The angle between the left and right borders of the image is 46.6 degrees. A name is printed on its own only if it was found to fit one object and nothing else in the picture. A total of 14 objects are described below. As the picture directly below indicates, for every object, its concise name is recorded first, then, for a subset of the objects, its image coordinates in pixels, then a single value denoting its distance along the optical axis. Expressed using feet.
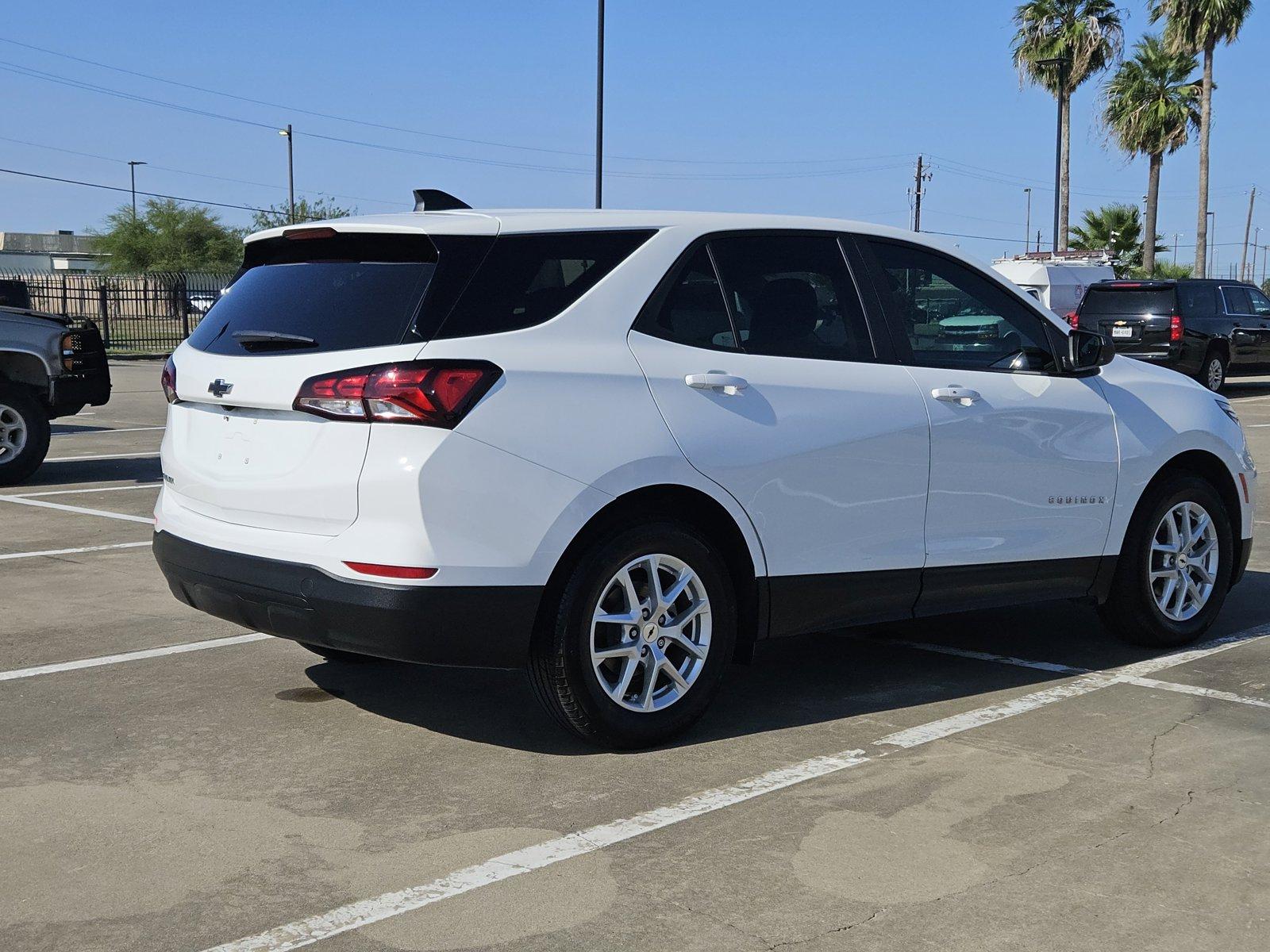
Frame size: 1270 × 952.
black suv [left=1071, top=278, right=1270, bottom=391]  75.20
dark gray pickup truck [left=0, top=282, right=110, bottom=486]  39.45
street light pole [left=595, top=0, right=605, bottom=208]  94.84
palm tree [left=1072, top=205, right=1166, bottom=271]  209.15
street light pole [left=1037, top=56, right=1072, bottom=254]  144.36
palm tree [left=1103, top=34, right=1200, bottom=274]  159.02
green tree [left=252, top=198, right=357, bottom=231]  221.46
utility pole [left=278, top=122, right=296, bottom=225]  209.97
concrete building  303.68
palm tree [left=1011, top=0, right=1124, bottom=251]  151.84
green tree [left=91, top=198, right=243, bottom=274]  230.48
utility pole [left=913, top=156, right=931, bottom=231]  197.42
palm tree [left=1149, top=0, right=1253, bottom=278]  133.59
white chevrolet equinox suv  14.28
